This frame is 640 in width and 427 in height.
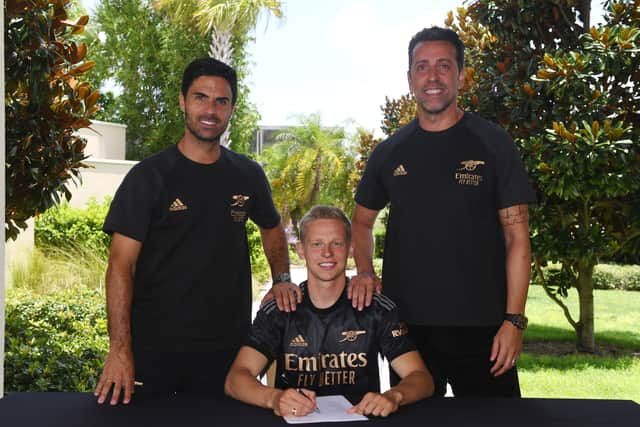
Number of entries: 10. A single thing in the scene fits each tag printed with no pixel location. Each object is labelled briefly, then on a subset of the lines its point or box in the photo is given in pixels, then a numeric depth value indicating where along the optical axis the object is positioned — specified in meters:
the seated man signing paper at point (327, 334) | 2.83
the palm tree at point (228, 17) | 18.80
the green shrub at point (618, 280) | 17.11
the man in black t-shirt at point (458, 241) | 3.09
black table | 2.28
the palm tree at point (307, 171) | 23.56
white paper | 2.29
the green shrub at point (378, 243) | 20.94
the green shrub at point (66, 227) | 12.98
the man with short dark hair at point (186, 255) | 3.07
